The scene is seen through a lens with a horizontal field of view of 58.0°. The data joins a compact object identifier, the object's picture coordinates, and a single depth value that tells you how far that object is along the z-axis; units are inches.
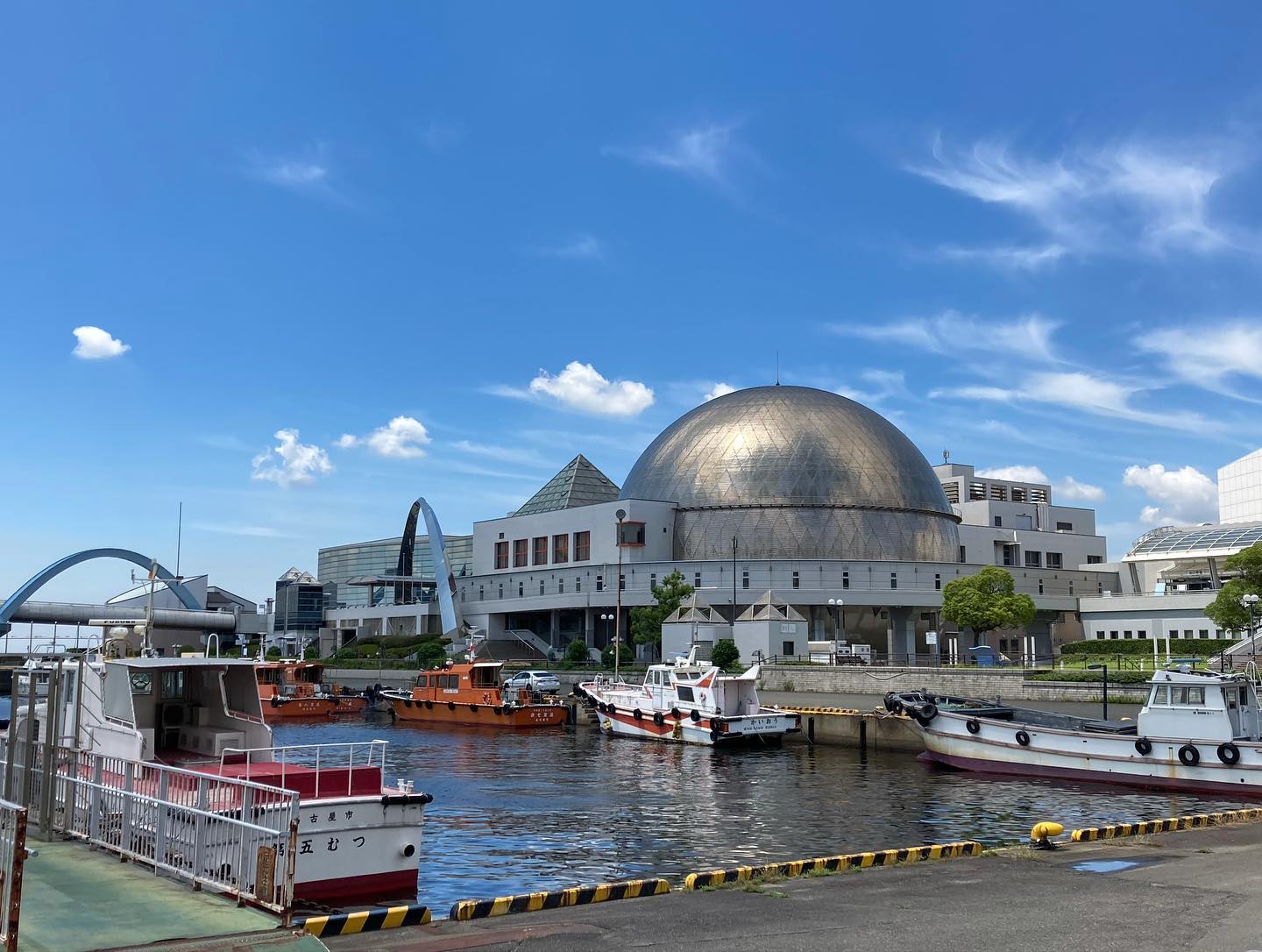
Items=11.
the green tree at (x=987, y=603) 3339.1
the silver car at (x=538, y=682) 2736.2
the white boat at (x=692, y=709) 1887.3
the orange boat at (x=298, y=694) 2618.1
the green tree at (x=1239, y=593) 2691.9
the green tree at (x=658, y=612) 3489.2
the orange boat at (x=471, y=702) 2268.7
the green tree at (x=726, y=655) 2901.1
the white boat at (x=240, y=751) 683.4
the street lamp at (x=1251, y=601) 2036.2
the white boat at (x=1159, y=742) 1278.3
